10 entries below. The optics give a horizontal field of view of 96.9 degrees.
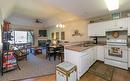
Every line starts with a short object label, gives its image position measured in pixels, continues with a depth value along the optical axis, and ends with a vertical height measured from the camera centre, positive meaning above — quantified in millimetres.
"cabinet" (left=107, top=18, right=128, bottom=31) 2191 +607
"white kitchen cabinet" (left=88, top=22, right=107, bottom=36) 2643 +503
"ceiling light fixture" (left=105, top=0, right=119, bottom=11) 1464 +942
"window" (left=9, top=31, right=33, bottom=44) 5242 +246
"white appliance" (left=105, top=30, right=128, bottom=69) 2114 -459
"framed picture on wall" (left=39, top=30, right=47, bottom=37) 5899 +662
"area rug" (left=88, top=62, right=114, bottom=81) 1799 -1142
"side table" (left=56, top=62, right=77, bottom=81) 1379 -821
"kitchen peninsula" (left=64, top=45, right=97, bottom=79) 1637 -570
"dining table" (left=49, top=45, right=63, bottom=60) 3300 -498
